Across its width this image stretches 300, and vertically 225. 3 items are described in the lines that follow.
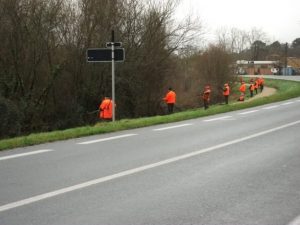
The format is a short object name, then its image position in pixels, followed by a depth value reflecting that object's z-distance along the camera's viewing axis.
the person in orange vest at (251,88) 43.88
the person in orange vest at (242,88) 40.72
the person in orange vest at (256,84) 48.53
